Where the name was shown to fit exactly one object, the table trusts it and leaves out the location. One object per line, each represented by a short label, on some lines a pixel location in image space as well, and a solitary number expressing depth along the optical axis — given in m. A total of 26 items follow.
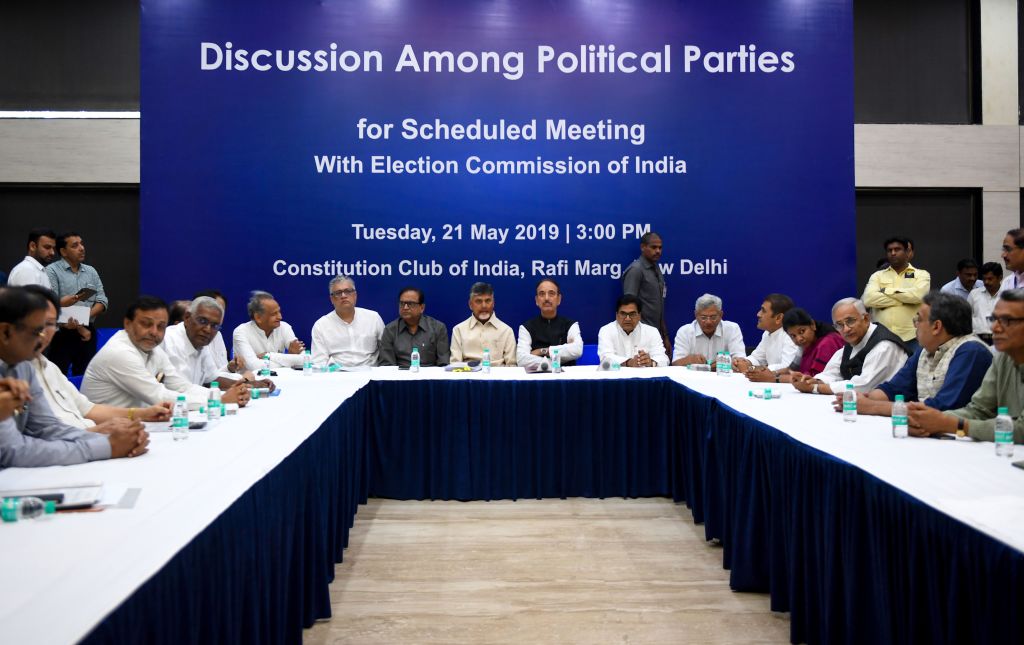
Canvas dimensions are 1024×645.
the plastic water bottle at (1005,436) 2.07
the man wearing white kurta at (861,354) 3.50
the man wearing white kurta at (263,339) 4.92
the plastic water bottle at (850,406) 2.68
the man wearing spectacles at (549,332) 5.20
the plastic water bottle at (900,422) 2.38
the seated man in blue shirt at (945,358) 2.62
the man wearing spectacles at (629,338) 5.05
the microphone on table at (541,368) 4.48
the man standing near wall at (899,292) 6.07
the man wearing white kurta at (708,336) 5.19
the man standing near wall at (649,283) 5.88
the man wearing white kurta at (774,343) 4.85
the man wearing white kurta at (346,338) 5.34
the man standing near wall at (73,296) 5.40
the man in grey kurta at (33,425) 1.94
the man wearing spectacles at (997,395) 2.23
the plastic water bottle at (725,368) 4.44
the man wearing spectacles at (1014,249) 4.11
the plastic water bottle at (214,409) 2.80
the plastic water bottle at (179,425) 2.38
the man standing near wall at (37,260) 4.99
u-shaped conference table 1.32
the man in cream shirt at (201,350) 3.51
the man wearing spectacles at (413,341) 5.16
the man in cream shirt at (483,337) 5.17
